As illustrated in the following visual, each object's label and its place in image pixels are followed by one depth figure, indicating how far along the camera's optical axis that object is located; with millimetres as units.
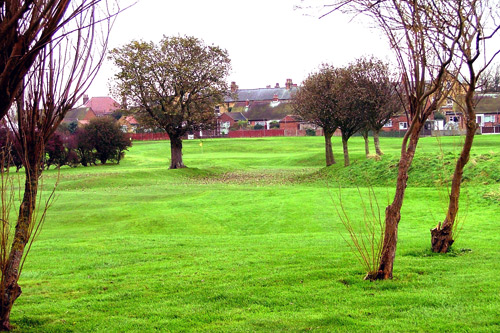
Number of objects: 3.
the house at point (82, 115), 122519
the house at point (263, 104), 107562
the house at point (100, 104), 139125
